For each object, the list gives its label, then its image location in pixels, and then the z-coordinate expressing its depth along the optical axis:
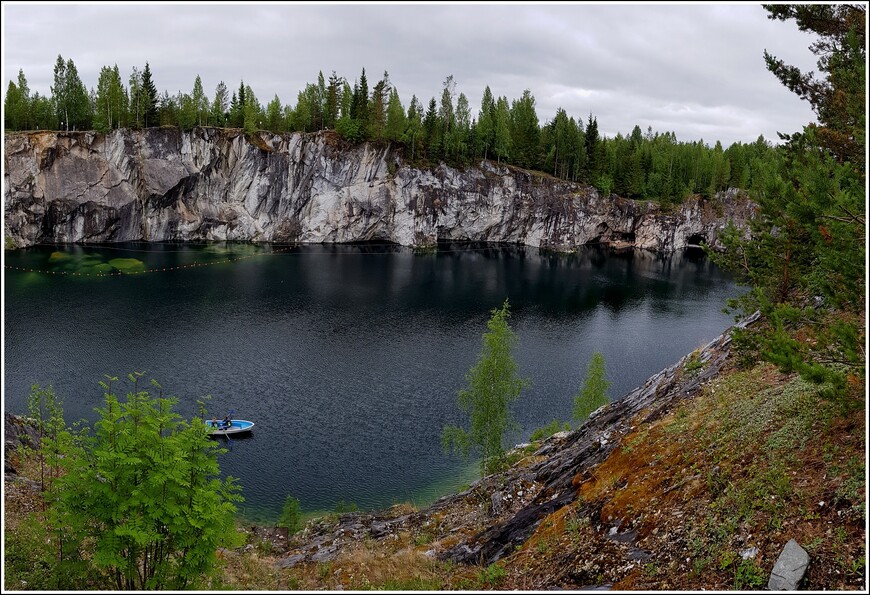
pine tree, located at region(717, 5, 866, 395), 10.76
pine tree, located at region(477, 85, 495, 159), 112.75
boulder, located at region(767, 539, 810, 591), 9.58
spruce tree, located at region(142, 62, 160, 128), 96.13
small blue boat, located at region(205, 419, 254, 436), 33.53
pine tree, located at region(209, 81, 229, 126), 106.06
